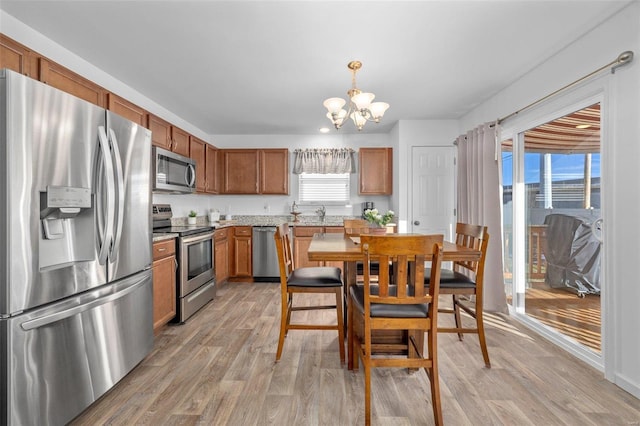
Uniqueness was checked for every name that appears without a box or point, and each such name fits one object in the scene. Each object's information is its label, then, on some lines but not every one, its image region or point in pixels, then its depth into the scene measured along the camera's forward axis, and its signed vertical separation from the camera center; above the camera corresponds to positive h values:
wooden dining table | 1.89 -0.27
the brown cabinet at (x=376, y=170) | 5.02 +0.66
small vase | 2.75 -0.18
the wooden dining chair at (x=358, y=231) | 2.79 -0.19
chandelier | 2.40 +0.83
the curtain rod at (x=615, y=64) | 1.92 +0.95
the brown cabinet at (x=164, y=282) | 2.66 -0.65
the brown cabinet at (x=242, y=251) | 4.77 -0.62
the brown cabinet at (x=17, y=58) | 1.86 +0.96
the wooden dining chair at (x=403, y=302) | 1.60 -0.49
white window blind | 5.42 +0.42
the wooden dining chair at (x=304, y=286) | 2.23 -0.55
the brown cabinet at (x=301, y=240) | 4.79 -0.46
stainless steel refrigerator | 1.35 -0.22
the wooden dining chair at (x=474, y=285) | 2.23 -0.55
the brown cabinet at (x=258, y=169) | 5.13 +0.69
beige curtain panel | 3.34 +0.09
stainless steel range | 3.05 -0.59
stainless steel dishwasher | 4.75 -0.67
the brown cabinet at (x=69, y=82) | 2.13 +0.97
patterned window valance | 5.26 +0.85
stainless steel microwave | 3.23 +0.44
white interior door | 4.57 +0.32
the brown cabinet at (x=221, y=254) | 4.20 -0.62
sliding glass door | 2.43 -0.13
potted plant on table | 2.78 -0.09
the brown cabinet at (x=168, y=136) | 3.31 +0.88
